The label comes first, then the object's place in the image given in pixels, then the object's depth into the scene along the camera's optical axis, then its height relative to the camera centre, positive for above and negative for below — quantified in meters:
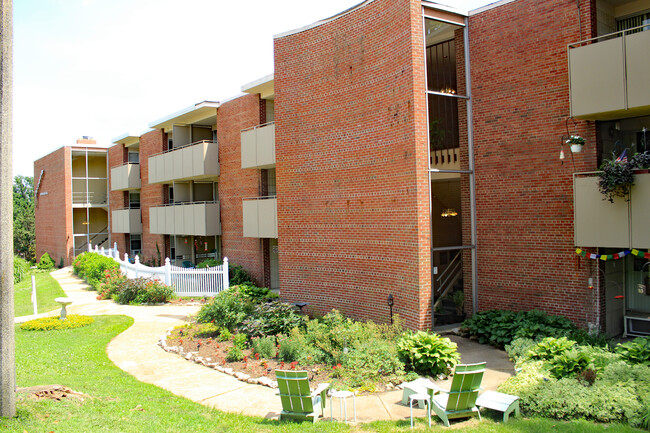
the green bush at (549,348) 9.15 -2.50
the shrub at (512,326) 10.91 -2.55
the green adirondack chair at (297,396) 7.63 -2.73
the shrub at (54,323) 15.02 -3.02
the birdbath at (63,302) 15.98 -2.49
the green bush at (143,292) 20.05 -2.80
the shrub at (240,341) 12.07 -2.94
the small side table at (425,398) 7.39 -2.74
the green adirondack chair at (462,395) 7.32 -2.68
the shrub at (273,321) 12.70 -2.63
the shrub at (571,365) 8.48 -2.60
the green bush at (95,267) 25.59 -2.30
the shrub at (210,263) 21.90 -1.84
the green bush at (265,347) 11.55 -2.97
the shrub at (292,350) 11.09 -2.92
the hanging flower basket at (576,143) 10.83 +1.56
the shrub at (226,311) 13.88 -2.57
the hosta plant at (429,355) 9.68 -2.71
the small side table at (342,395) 7.65 -2.75
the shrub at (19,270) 33.44 -3.05
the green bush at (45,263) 39.00 -2.96
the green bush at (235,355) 11.45 -3.09
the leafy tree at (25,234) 53.03 -0.81
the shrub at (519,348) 9.94 -2.72
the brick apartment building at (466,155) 11.13 +1.60
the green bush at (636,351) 8.53 -2.46
